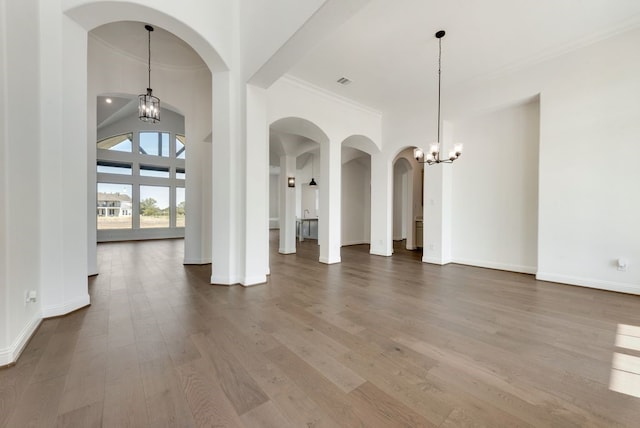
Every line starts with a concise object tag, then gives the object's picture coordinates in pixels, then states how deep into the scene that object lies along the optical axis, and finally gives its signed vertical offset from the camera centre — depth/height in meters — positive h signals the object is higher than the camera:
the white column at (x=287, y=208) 6.94 +0.06
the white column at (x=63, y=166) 2.50 +0.45
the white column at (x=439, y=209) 5.58 +0.04
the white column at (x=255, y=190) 3.70 +0.30
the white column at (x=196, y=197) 5.22 +0.27
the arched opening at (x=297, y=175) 5.60 +1.34
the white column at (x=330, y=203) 5.57 +0.17
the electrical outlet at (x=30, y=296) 2.13 -0.77
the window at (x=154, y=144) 9.65 +2.64
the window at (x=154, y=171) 9.70 +1.56
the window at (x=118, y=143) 8.86 +2.43
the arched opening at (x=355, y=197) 8.75 +0.51
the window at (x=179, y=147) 10.29 +2.62
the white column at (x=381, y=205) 6.60 +0.16
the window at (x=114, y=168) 8.95 +1.55
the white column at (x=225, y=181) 3.73 +0.44
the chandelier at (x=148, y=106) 4.11 +1.73
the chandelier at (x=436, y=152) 4.40 +1.08
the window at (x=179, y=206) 10.45 +0.15
